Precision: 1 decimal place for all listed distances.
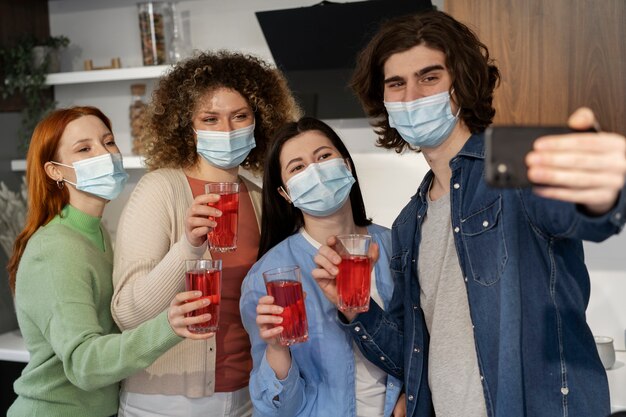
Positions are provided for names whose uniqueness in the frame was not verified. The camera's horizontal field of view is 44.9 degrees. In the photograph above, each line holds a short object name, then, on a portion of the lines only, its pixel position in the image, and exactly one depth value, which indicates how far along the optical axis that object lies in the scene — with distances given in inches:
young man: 61.9
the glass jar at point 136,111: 139.6
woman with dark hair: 74.4
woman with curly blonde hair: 81.2
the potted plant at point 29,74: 140.9
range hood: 112.3
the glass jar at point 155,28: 134.3
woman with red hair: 76.5
